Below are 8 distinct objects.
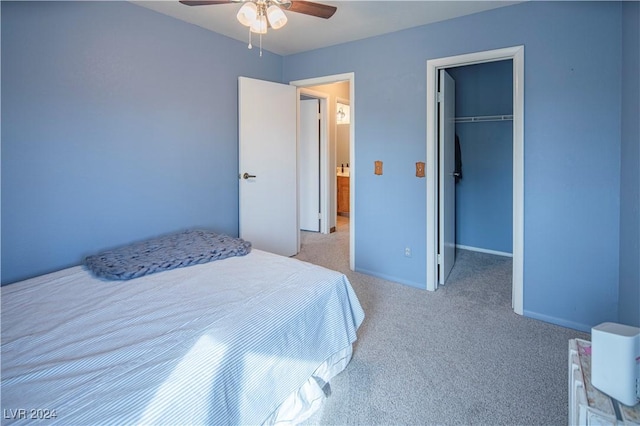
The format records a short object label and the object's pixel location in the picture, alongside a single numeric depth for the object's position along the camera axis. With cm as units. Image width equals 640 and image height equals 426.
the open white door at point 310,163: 535
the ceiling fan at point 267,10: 194
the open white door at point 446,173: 311
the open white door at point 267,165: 351
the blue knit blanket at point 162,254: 195
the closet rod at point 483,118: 395
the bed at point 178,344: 101
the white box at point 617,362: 99
